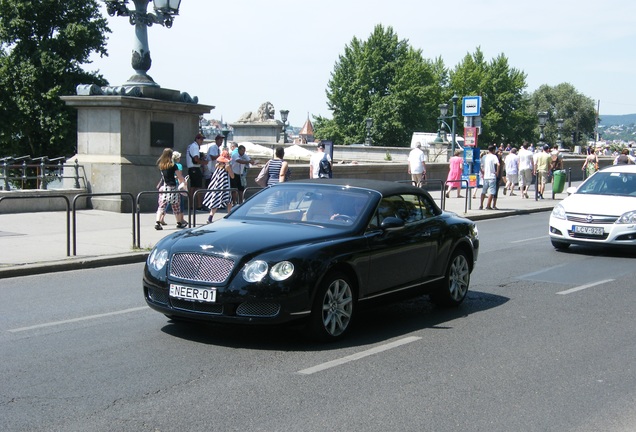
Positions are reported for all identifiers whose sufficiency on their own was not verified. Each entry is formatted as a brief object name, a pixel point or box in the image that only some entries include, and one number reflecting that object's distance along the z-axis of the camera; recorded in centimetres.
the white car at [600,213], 1459
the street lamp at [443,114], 3655
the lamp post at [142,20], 1958
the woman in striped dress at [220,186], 1714
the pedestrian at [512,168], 3194
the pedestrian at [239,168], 2036
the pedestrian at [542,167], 3014
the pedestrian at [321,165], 1880
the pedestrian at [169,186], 1625
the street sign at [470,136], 2853
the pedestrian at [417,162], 2541
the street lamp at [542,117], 4744
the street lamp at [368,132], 6812
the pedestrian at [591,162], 3647
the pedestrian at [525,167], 3053
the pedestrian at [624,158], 2837
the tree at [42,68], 4697
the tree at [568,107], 14006
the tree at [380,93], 8956
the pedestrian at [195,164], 2009
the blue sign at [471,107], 2844
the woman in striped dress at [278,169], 1894
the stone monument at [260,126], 6234
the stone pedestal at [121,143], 1947
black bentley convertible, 718
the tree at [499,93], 10856
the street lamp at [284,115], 5688
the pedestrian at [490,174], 2381
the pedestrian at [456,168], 2788
